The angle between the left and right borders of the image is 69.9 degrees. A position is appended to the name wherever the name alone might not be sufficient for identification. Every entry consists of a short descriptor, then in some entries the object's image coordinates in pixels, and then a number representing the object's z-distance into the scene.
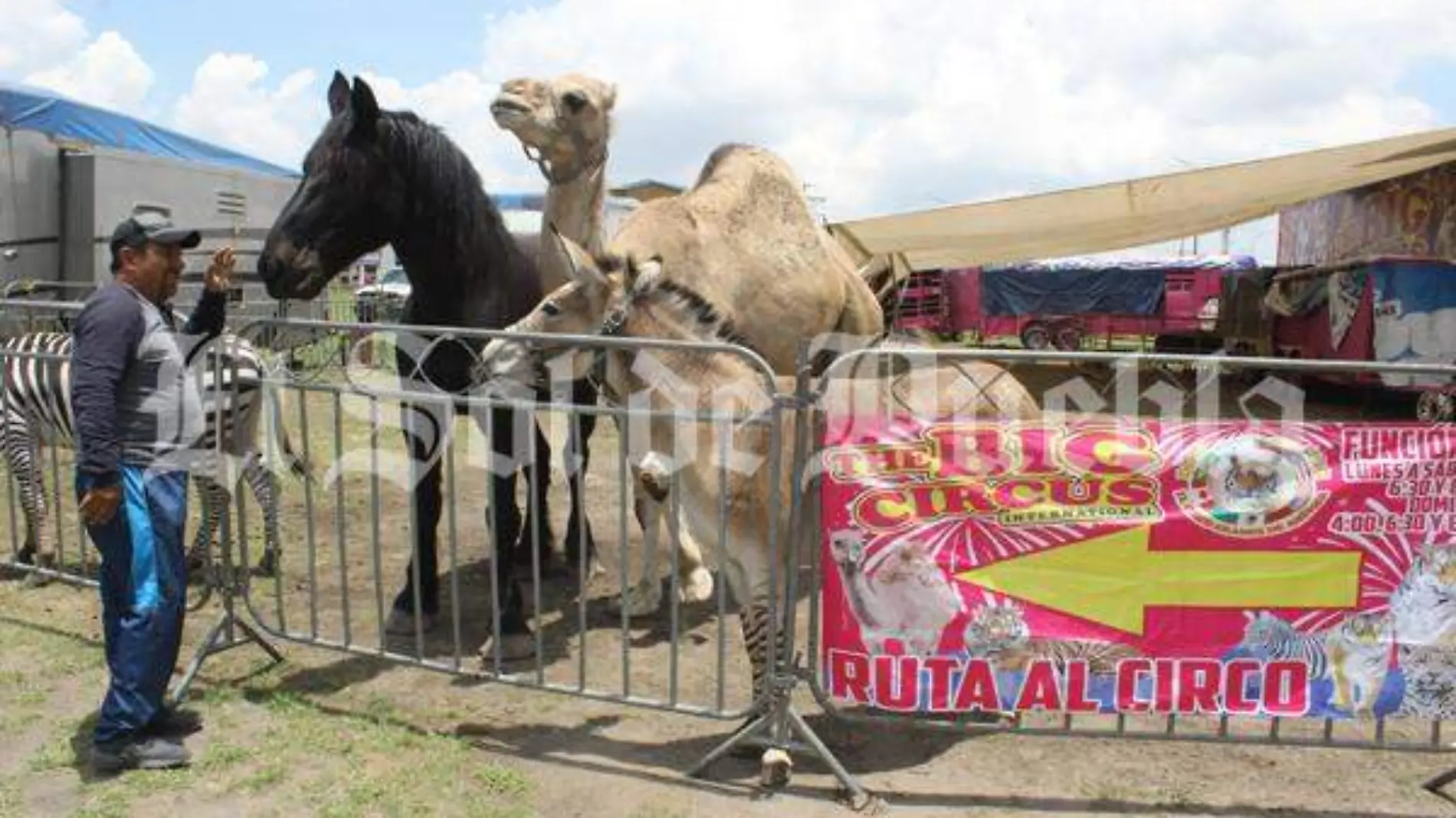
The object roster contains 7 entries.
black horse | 4.75
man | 3.71
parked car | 15.71
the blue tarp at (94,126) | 15.95
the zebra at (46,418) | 5.58
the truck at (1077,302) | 22.27
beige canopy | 8.69
